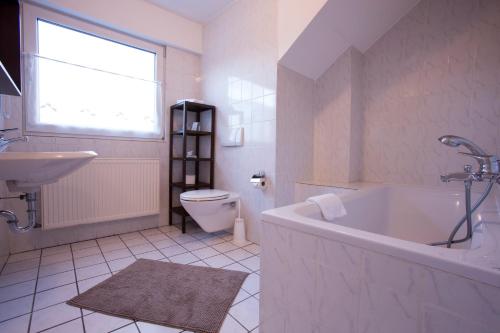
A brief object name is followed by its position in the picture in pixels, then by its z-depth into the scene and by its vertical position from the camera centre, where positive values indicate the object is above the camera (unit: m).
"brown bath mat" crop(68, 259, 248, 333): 1.13 -0.78
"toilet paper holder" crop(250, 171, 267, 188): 1.99 -0.19
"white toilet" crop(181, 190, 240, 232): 1.96 -0.44
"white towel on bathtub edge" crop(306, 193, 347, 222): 1.02 -0.21
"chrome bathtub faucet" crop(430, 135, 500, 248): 0.98 -0.03
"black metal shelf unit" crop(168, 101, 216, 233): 2.36 +0.07
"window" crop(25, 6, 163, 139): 1.87 +0.68
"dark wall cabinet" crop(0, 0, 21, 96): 1.36 +0.70
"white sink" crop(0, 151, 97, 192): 1.02 -0.06
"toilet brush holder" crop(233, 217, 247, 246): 2.11 -0.68
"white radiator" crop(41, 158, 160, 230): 1.88 -0.33
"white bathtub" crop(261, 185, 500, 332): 0.50 -0.31
